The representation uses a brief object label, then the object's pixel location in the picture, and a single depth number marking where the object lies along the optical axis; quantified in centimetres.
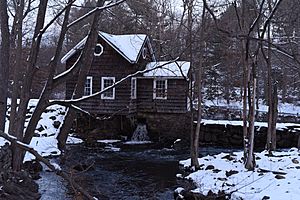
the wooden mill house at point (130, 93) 2327
